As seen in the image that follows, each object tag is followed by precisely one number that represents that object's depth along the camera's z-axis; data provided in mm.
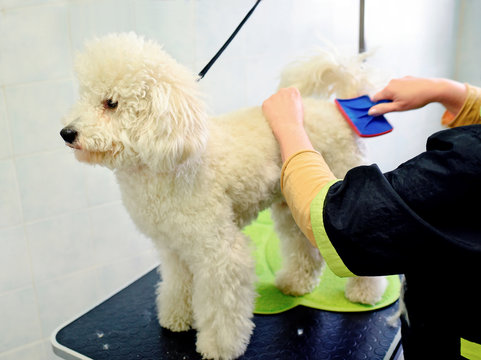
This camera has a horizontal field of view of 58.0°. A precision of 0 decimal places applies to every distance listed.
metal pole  1898
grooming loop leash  1037
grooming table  1032
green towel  1202
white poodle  859
